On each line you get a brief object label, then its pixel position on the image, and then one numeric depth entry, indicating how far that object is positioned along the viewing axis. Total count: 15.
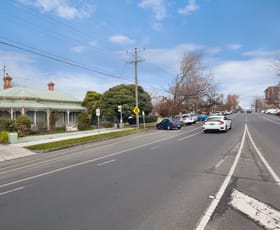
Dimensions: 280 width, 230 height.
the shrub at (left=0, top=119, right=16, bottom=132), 19.75
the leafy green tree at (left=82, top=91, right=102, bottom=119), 35.97
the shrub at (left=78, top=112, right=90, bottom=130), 29.44
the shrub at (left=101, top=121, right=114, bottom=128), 32.00
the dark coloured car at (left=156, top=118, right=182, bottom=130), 27.44
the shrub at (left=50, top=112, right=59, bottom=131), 27.52
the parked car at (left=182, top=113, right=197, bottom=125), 35.22
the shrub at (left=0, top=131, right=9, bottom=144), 17.20
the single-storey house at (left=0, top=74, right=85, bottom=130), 26.14
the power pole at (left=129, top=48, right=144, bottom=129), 29.35
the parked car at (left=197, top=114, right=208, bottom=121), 45.08
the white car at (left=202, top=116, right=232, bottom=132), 20.06
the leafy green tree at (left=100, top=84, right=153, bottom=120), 33.62
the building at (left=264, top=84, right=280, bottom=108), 99.10
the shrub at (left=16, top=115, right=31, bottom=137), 20.62
